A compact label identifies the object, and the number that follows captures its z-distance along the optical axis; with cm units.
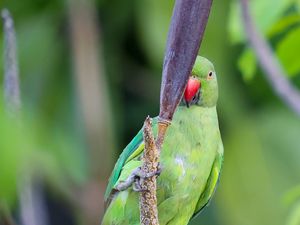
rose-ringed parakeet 529
